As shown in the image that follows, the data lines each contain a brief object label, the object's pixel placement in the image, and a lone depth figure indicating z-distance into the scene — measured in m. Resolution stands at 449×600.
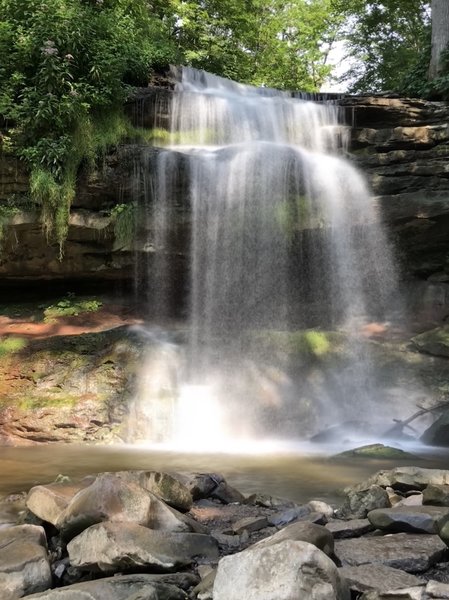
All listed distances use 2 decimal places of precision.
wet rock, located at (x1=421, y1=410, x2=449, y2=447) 8.05
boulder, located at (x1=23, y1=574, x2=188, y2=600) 2.98
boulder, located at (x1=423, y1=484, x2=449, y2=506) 4.34
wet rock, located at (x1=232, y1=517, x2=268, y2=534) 4.20
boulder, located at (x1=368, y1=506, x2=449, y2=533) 3.94
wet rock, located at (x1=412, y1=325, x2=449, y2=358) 10.29
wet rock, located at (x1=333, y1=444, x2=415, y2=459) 7.14
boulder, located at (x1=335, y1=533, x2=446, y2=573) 3.41
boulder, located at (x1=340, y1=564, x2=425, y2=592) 3.10
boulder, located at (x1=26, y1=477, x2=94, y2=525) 4.20
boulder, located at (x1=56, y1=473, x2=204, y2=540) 3.88
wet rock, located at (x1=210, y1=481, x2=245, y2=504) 5.15
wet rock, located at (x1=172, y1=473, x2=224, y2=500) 5.19
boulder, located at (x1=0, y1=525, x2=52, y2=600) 3.24
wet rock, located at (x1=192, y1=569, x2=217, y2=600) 3.06
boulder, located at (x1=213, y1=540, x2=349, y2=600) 2.73
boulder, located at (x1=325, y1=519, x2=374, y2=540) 4.05
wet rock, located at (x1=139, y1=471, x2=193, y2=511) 4.60
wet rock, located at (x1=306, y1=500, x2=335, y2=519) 4.59
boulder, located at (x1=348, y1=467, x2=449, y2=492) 5.15
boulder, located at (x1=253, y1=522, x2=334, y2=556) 3.36
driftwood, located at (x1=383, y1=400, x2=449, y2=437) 8.81
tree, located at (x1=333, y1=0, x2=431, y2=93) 21.17
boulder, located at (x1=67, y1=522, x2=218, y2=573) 3.39
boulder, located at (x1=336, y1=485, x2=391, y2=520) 4.53
